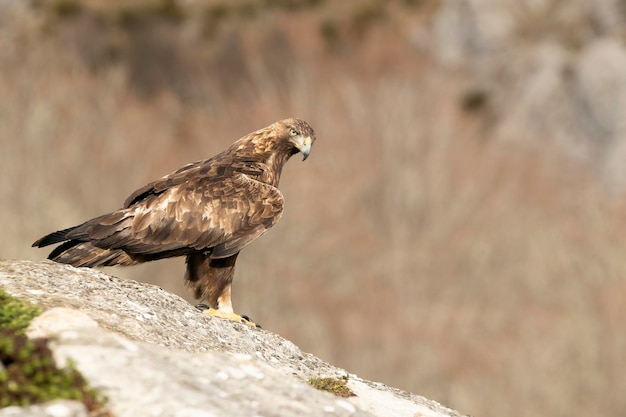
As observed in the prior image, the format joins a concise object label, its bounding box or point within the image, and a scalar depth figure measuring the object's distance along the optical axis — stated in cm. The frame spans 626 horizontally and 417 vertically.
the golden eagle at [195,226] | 2028
